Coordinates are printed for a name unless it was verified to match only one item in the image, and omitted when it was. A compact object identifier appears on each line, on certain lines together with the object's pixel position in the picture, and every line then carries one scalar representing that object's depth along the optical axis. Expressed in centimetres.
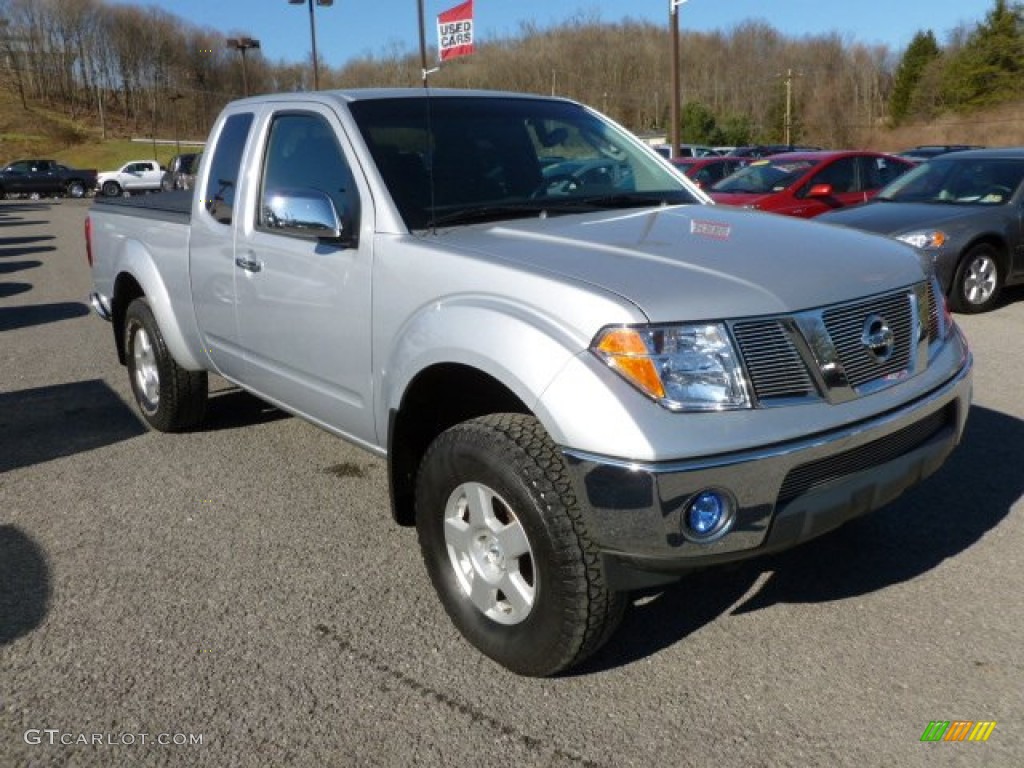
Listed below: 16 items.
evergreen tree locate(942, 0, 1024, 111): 6269
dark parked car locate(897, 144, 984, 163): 2888
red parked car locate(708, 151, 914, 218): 1162
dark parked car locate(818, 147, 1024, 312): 834
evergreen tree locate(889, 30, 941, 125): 7394
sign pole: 1666
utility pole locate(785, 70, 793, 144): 6094
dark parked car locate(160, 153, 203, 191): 2936
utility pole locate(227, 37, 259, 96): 3490
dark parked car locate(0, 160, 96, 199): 4250
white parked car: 4281
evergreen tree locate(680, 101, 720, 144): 5731
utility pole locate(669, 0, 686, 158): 2012
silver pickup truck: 244
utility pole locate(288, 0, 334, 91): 3042
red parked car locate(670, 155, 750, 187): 1816
